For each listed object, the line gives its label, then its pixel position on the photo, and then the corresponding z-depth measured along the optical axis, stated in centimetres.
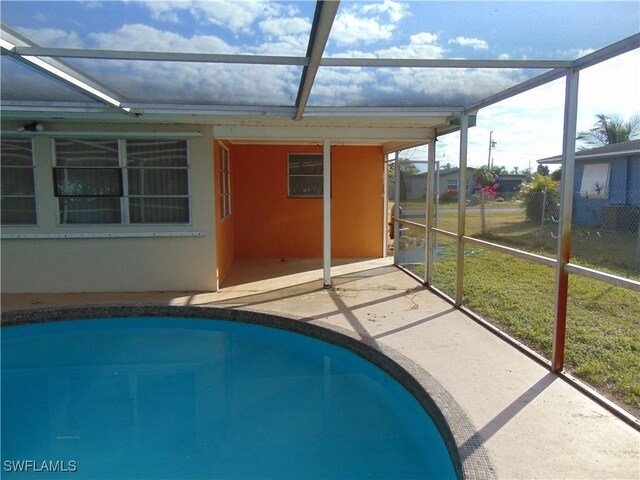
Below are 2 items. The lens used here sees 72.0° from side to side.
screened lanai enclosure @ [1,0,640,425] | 262
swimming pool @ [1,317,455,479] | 294
